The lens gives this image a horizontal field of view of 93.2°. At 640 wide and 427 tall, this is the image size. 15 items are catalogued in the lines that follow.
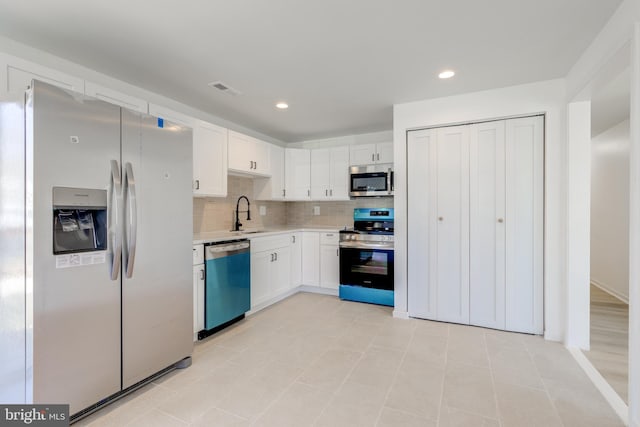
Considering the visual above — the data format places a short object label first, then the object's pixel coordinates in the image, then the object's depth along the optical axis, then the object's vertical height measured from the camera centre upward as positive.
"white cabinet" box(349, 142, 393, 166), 4.09 +0.80
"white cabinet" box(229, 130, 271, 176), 3.55 +0.71
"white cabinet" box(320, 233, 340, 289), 4.20 -0.69
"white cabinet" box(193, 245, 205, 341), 2.72 -0.70
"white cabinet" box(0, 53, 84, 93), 1.87 +0.91
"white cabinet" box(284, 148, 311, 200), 4.60 +0.59
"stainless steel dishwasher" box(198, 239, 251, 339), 2.83 -0.72
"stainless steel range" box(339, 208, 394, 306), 3.78 -0.62
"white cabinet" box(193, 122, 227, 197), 3.05 +0.54
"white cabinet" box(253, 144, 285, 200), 4.32 +0.43
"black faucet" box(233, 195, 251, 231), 4.10 -0.06
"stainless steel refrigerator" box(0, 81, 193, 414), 1.54 -0.22
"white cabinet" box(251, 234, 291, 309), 3.51 -0.71
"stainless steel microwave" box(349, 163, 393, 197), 3.97 +0.42
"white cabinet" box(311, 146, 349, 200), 4.38 +0.56
